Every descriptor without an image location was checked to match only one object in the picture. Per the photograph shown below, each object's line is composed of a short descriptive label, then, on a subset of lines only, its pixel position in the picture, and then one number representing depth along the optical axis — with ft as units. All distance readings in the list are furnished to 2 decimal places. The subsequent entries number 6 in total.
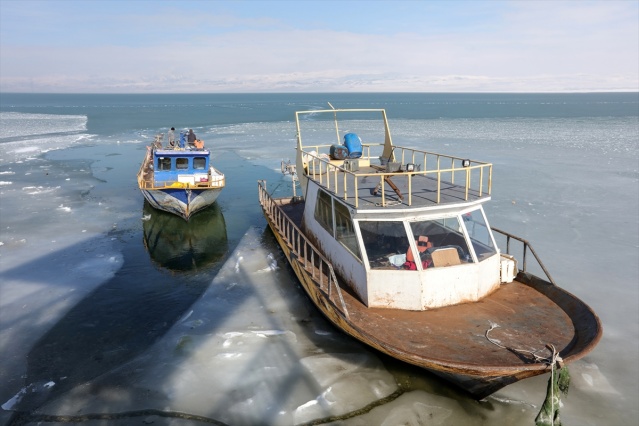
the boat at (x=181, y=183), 66.28
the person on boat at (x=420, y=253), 28.32
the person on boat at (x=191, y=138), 77.33
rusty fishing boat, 23.71
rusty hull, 22.68
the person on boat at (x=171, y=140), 74.93
